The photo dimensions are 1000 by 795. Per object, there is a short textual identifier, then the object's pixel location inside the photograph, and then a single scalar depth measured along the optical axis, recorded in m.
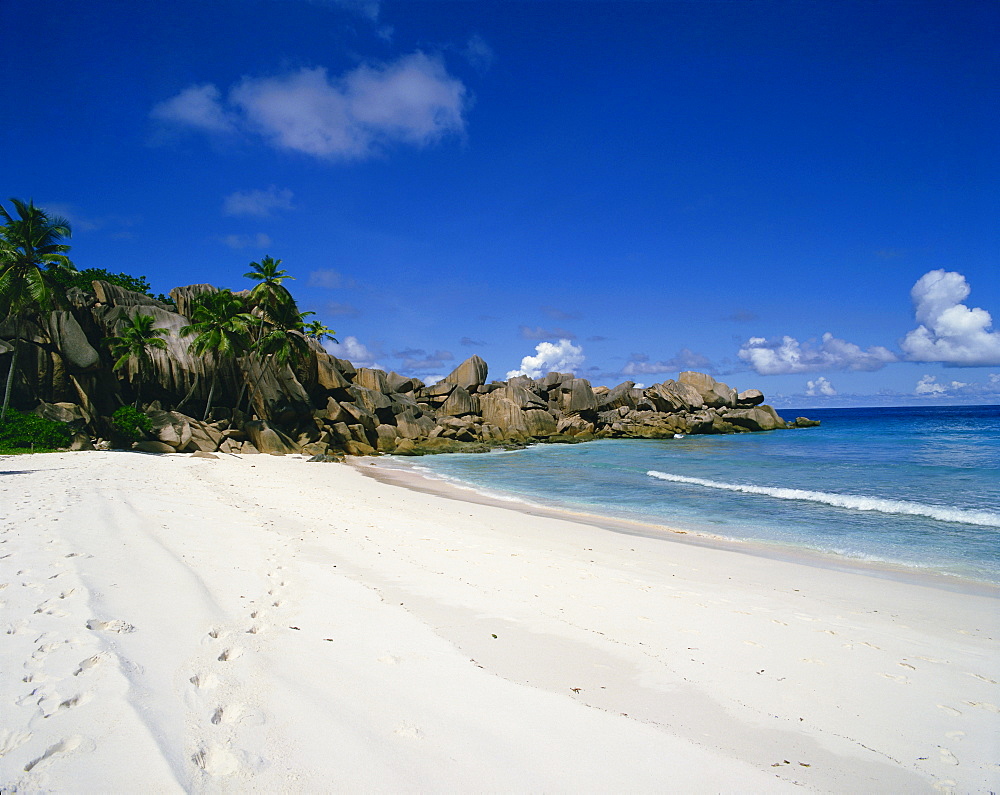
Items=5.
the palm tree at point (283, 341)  31.72
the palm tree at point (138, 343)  26.41
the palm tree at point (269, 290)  33.94
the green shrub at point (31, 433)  19.35
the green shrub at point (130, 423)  23.16
